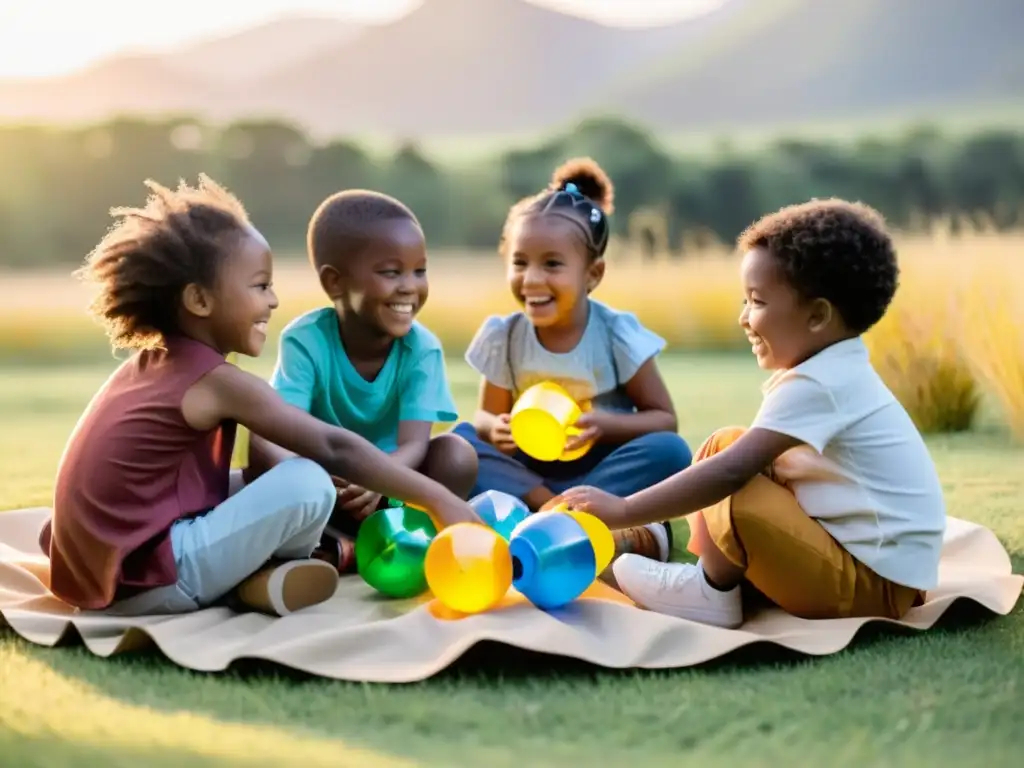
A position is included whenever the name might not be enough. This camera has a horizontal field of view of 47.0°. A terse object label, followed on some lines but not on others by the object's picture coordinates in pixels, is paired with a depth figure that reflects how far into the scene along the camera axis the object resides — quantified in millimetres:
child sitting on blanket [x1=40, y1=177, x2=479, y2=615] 2543
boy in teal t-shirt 3152
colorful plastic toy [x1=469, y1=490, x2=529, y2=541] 2953
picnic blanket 2256
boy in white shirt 2471
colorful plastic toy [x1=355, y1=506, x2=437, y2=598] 2707
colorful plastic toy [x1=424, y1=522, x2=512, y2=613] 2424
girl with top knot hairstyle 3404
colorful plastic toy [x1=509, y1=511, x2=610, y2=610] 2475
